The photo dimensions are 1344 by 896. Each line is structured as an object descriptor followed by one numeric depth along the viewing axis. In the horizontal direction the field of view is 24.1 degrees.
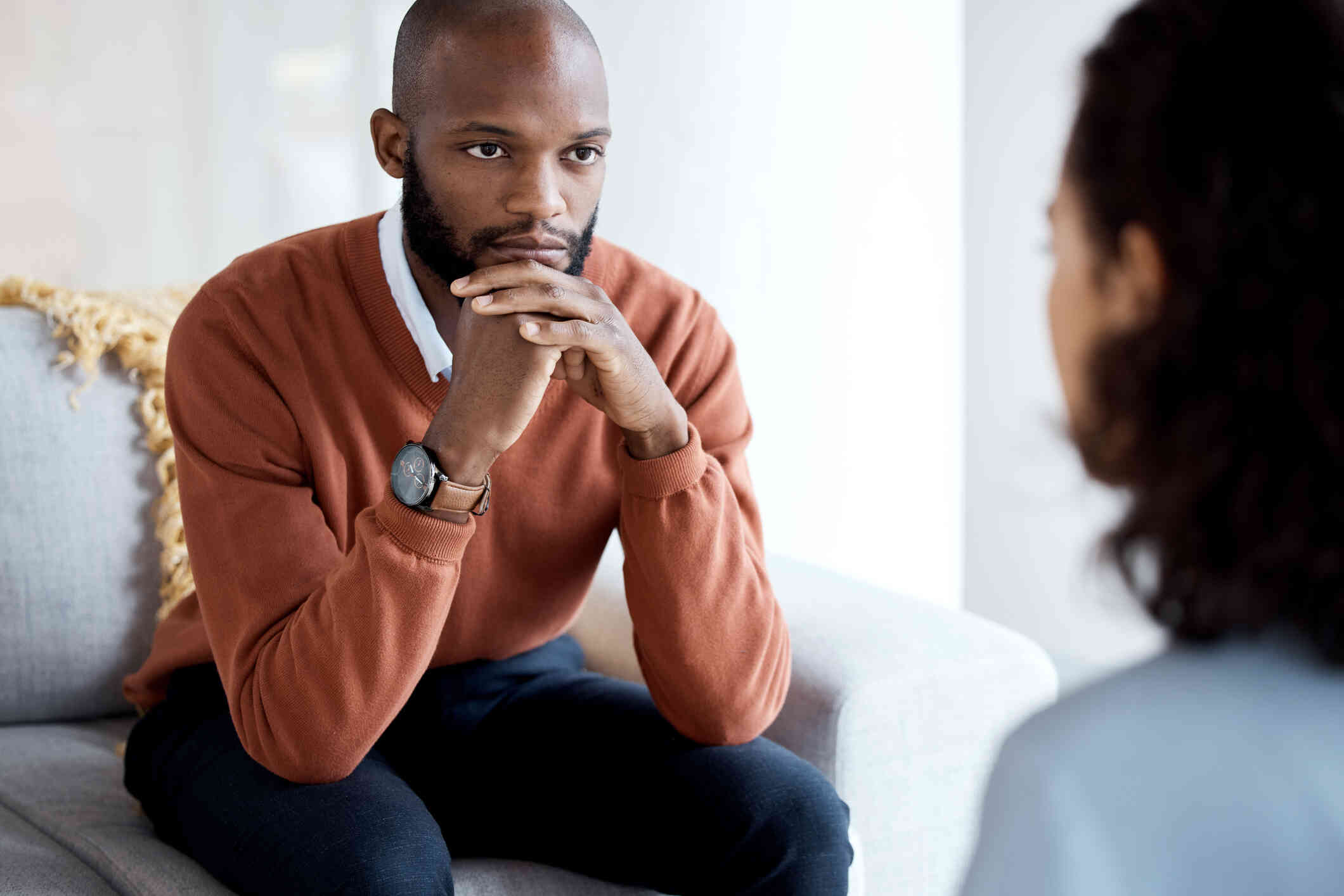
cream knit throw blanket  2.88
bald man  2.46
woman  1.63
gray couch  2.59
